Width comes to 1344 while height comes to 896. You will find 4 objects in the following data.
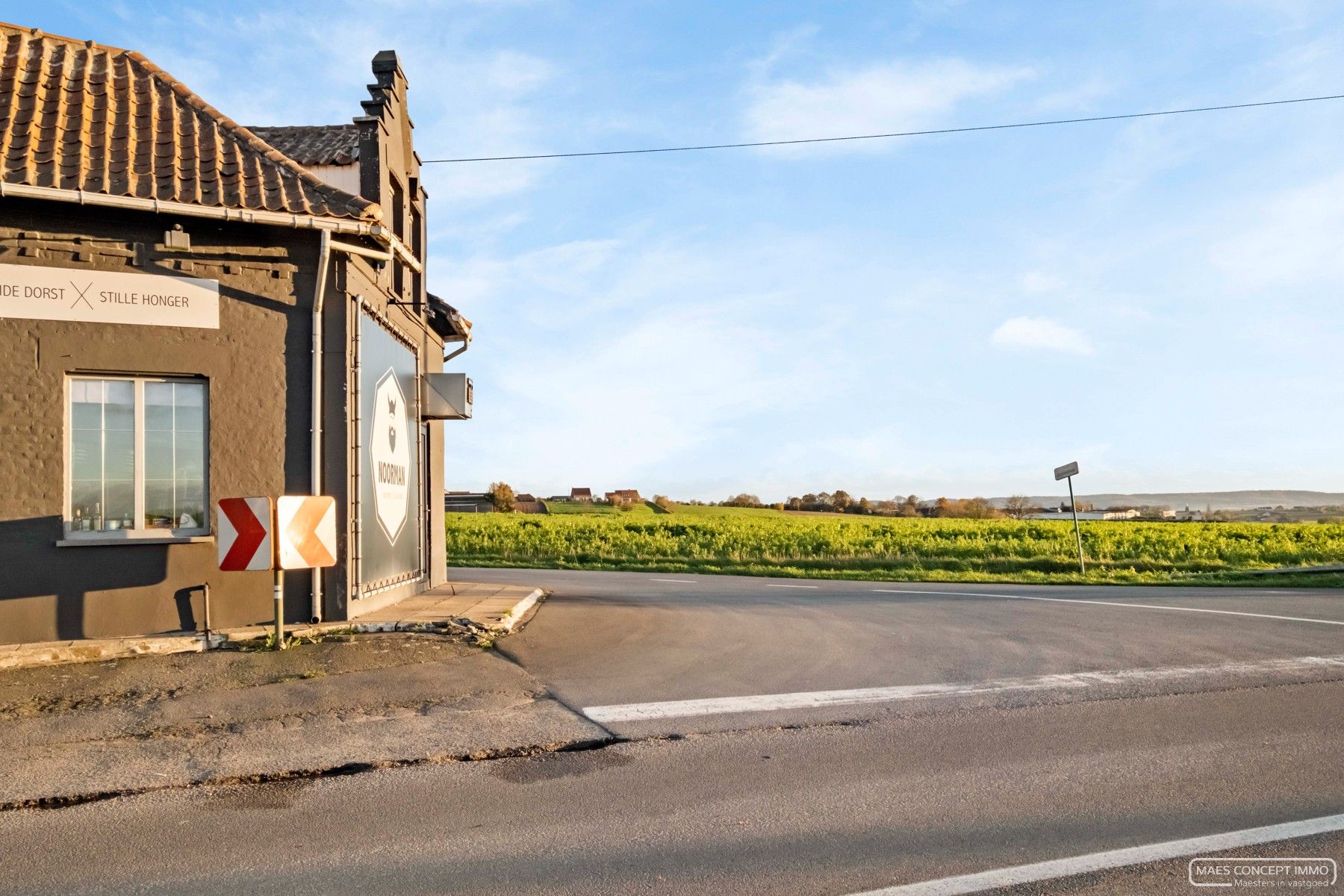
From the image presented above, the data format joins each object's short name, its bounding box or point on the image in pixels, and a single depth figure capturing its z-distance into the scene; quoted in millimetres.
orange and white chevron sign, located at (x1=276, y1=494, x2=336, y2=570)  8977
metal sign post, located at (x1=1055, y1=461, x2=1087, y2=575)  25375
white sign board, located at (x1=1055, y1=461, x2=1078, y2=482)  25344
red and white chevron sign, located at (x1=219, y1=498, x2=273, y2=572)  8922
